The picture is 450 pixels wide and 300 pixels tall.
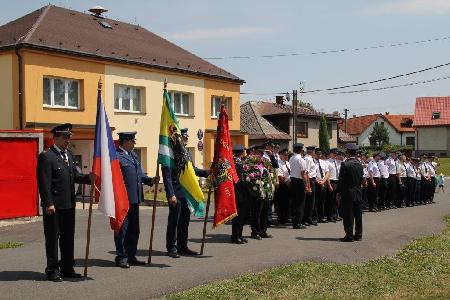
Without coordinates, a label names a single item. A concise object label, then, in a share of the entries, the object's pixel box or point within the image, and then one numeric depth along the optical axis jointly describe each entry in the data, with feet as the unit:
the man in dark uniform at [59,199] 25.63
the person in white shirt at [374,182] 62.13
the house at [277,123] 160.25
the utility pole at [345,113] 296.51
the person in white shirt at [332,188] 51.70
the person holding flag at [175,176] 30.89
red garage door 50.31
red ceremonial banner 33.40
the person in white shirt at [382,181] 63.93
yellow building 71.61
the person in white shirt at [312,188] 47.96
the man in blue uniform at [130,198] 28.91
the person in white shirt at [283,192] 49.55
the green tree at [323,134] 177.06
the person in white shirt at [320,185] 49.78
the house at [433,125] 245.65
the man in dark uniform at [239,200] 37.35
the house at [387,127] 303.07
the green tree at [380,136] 289.33
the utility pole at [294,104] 131.19
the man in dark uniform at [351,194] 39.22
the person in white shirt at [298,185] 46.19
